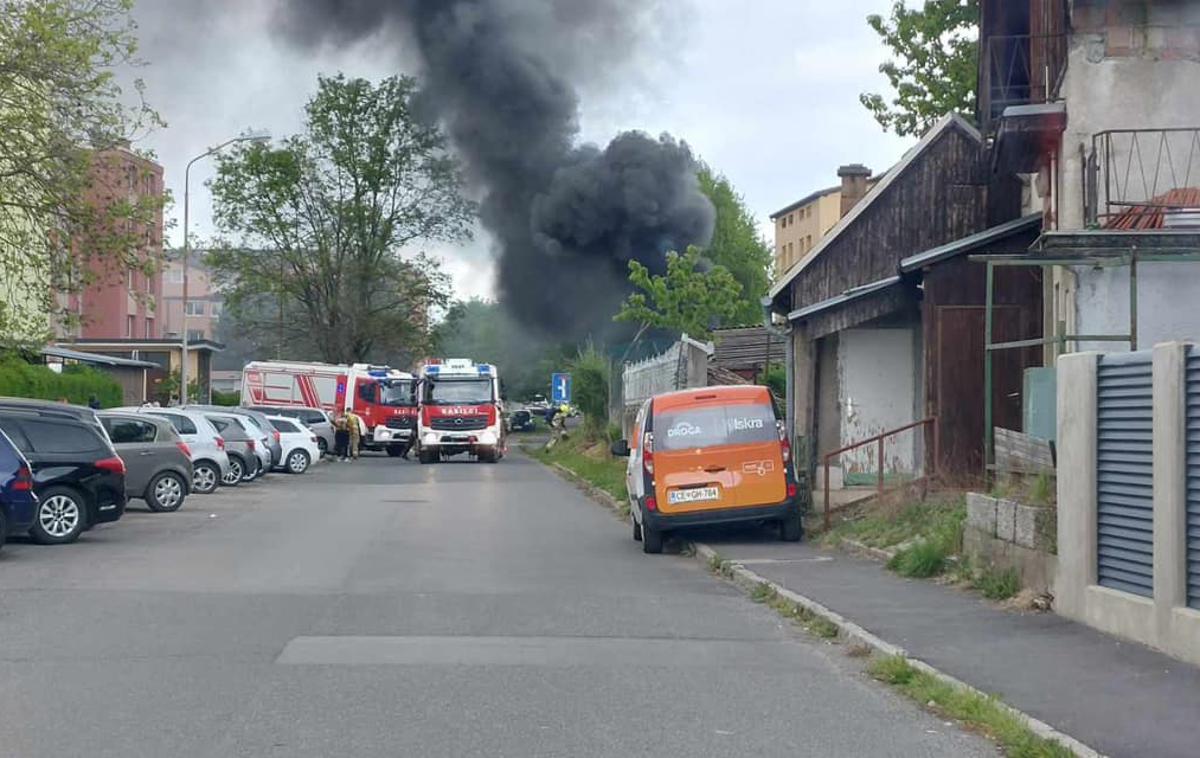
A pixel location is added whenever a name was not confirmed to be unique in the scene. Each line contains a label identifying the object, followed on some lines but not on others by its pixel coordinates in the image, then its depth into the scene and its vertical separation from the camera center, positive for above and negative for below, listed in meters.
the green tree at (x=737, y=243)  80.88 +7.90
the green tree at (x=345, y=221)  62.75 +6.90
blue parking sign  49.97 +0.20
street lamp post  41.79 +1.56
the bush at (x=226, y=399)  66.73 -0.34
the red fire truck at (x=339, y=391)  52.75 +0.02
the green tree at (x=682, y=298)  47.72 +2.94
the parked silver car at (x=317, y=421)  48.00 -0.90
